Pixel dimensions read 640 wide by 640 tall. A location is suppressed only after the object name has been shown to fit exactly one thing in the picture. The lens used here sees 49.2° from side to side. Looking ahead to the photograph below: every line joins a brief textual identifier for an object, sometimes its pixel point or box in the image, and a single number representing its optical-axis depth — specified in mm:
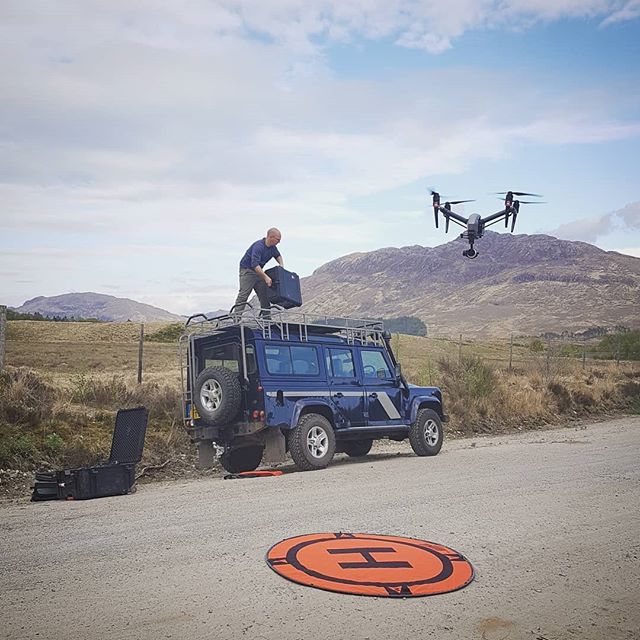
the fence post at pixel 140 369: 15756
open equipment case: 8633
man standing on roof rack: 11859
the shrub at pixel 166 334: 51406
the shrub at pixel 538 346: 47231
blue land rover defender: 10484
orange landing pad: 4716
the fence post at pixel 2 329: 12562
